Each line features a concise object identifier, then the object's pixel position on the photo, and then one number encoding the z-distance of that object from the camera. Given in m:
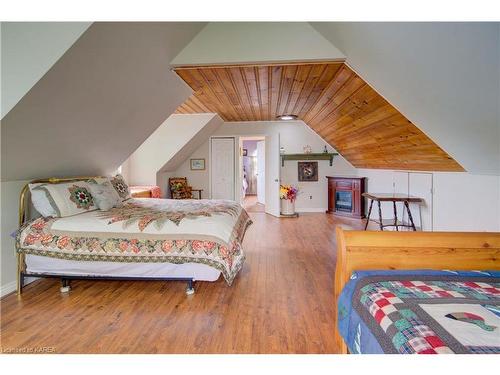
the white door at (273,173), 6.35
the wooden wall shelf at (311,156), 6.89
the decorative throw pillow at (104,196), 3.12
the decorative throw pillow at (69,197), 2.67
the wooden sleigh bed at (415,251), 1.58
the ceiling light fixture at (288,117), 6.12
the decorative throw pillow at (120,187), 3.73
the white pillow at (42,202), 2.64
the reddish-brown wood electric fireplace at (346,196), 6.29
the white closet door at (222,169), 7.41
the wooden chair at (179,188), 6.66
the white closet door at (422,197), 3.94
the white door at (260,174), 8.87
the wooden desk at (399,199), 4.09
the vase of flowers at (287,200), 6.57
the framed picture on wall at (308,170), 7.18
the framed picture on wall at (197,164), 7.43
